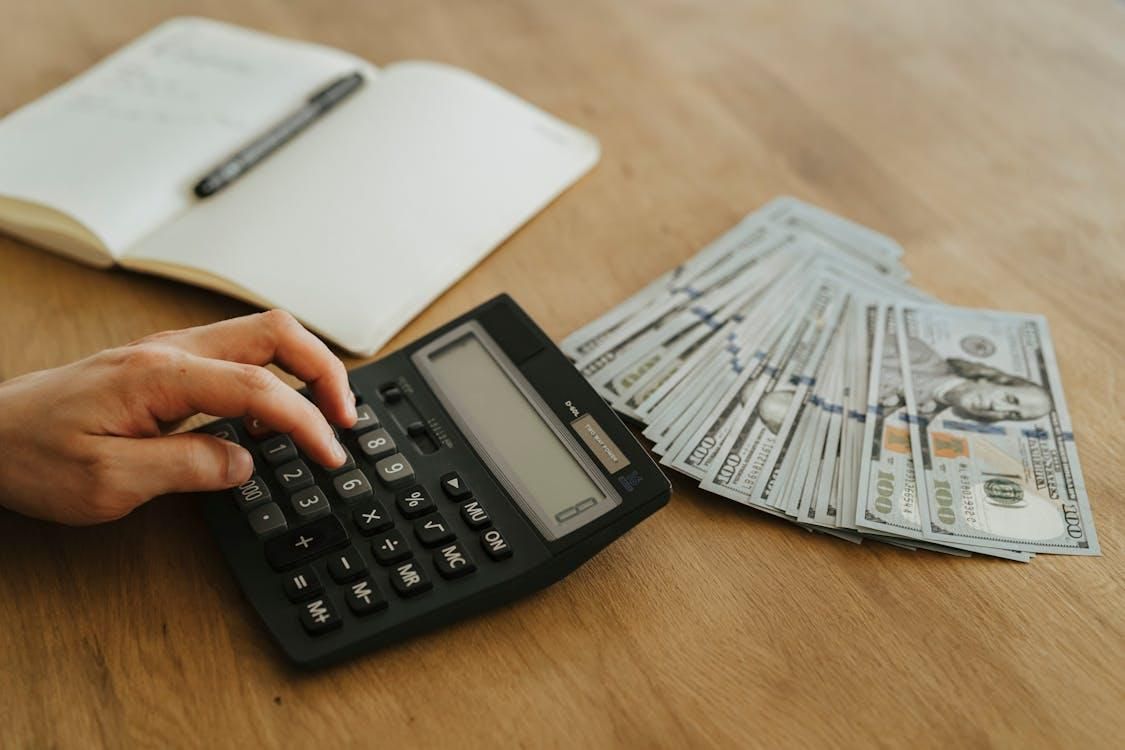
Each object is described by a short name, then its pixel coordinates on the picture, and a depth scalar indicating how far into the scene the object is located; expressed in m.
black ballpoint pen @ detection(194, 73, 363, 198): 0.87
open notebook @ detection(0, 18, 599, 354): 0.79
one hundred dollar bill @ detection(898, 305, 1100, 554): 0.66
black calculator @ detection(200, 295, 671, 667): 0.58
